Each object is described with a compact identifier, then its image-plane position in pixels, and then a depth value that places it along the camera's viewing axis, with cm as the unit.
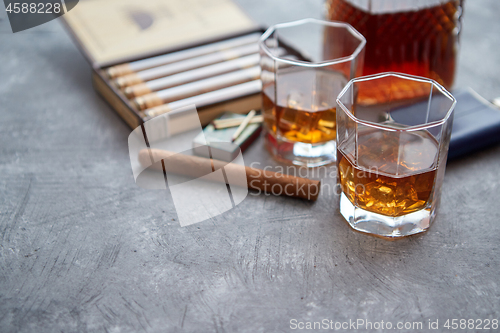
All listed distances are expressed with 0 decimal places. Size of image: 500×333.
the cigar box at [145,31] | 97
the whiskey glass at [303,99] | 83
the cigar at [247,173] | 80
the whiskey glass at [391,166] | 68
